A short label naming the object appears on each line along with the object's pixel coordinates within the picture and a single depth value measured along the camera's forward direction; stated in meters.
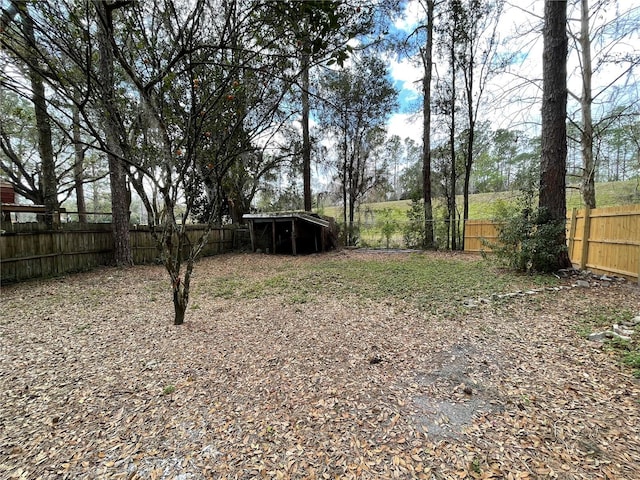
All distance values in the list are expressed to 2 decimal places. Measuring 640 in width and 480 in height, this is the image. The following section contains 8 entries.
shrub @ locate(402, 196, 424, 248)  11.26
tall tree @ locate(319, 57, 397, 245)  11.35
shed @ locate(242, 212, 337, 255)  10.31
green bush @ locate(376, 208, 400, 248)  11.99
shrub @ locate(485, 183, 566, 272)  5.02
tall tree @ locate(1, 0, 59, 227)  6.02
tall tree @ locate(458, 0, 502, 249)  9.85
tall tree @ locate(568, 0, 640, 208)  6.54
